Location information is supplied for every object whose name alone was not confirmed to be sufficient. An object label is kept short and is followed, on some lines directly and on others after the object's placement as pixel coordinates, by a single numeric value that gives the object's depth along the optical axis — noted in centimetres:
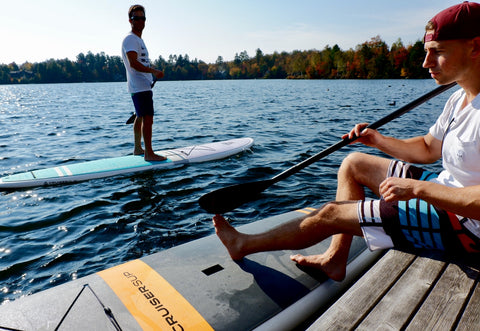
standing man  570
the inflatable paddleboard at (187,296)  198
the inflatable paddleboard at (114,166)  559
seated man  176
